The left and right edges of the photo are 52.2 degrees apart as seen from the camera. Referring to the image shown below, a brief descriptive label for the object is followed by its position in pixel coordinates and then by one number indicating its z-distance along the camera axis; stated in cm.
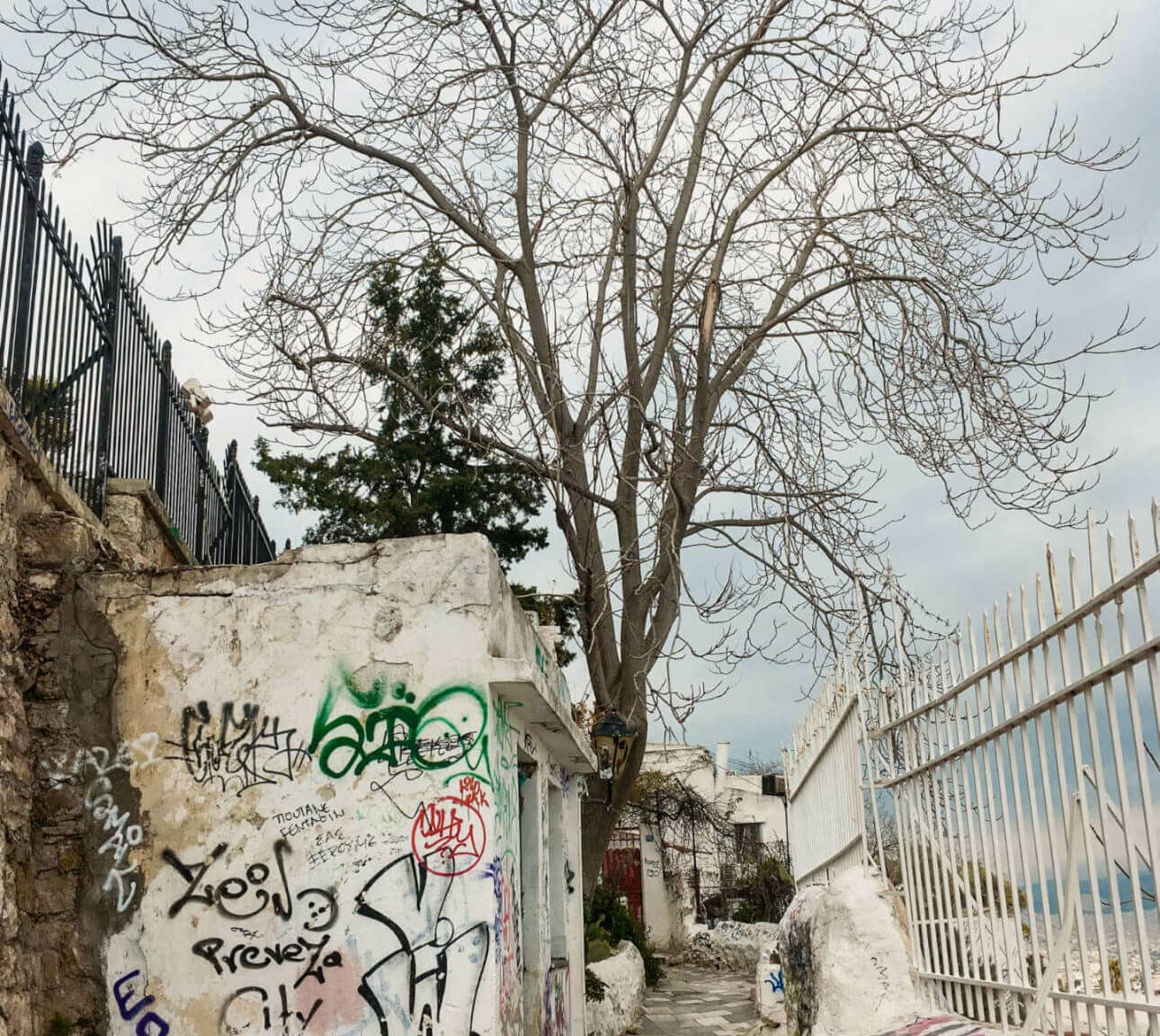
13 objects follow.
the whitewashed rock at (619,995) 1351
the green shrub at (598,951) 1608
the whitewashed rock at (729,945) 2208
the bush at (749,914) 2570
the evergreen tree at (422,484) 1803
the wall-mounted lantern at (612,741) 937
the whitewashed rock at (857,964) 626
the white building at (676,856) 2569
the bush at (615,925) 1856
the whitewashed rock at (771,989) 1313
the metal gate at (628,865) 2664
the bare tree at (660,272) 945
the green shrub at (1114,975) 503
